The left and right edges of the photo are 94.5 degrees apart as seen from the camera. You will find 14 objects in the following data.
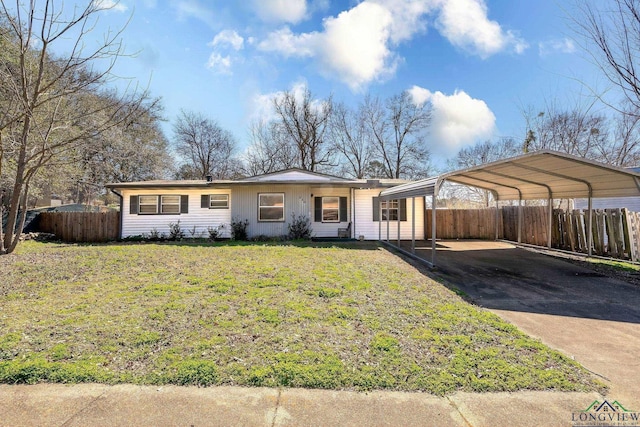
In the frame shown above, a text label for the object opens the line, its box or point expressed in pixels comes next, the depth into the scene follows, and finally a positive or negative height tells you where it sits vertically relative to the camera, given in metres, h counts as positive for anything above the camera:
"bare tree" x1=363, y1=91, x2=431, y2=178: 26.66 +8.20
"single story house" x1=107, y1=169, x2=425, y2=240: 13.18 +0.69
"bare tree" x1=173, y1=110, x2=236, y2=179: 29.34 +7.68
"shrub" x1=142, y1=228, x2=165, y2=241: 13.32 -0.60
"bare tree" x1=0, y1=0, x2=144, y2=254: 6.24 +3.73
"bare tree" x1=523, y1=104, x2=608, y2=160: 15.86 +4.99
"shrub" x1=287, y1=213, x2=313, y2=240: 12.80 -0.29
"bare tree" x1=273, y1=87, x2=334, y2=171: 27.38 +9.01
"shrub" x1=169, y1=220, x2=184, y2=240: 13.39 -0.43
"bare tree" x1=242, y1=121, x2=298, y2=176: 27.75 +6.71
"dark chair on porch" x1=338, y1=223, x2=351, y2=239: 13.43 -0.49
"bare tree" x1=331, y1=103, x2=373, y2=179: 27.20 +7.65
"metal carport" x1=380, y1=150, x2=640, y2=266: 7.11 +1.27
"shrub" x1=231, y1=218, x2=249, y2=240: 12.95 -0.33
